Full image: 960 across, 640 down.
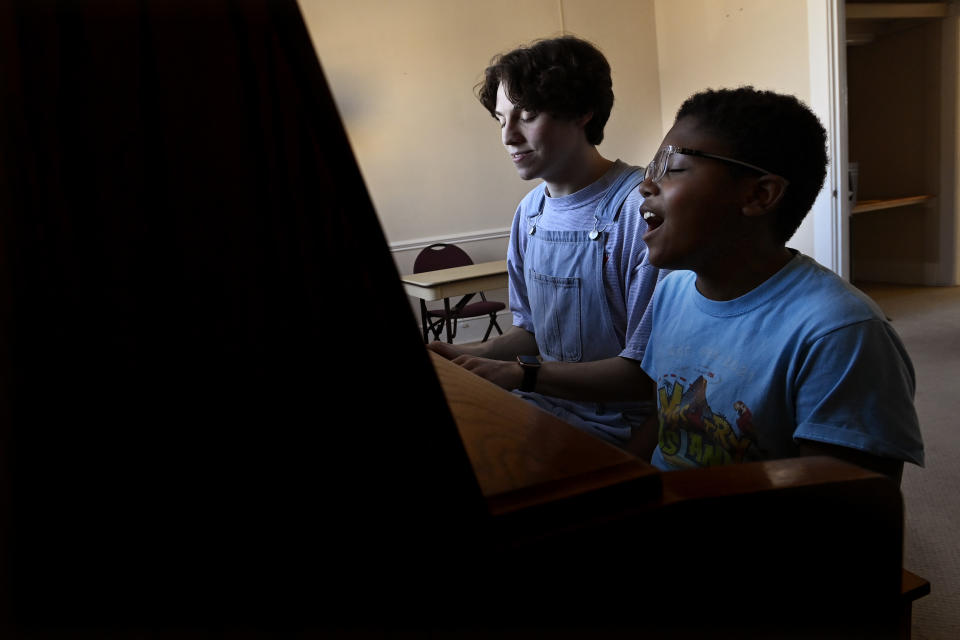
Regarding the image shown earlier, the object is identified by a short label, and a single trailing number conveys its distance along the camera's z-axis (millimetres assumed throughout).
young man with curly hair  1536
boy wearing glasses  895
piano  284
